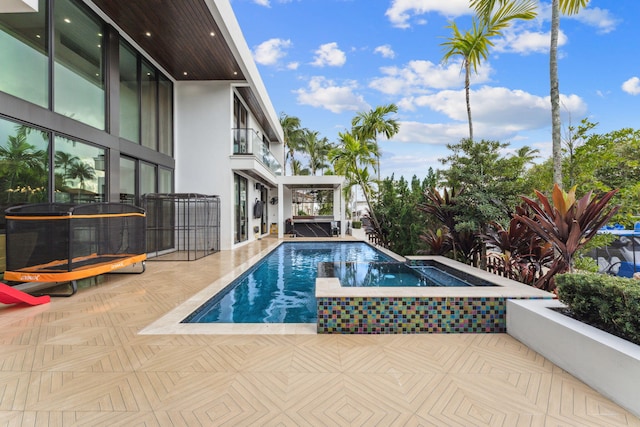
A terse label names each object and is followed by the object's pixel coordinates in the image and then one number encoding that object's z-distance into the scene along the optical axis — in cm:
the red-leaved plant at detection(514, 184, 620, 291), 347
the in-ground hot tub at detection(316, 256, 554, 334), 323
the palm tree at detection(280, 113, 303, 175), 2689
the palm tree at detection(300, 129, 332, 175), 2808
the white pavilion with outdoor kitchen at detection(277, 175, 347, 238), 1501
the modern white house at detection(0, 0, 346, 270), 504
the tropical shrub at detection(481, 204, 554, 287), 445
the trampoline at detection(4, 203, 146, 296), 439
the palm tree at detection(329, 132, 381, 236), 1119
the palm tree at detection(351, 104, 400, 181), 1203
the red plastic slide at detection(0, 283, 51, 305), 393
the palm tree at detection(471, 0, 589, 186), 477
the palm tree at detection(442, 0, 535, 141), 780
